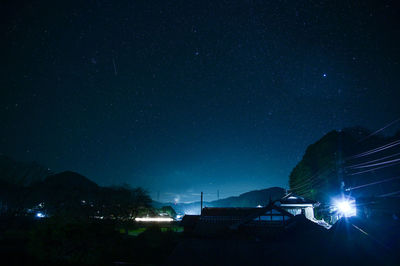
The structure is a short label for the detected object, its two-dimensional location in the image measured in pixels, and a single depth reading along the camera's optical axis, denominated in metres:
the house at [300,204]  35.10
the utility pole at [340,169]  16.23
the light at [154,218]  62.41
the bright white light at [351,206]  15.30
